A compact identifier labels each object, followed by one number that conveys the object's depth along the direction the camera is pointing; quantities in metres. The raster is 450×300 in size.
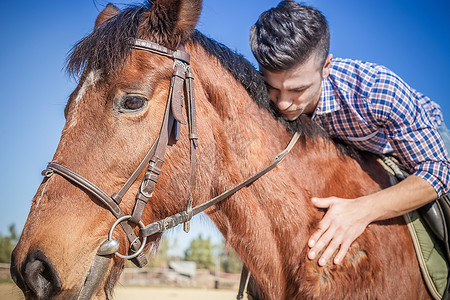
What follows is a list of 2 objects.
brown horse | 1.67
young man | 2.30
